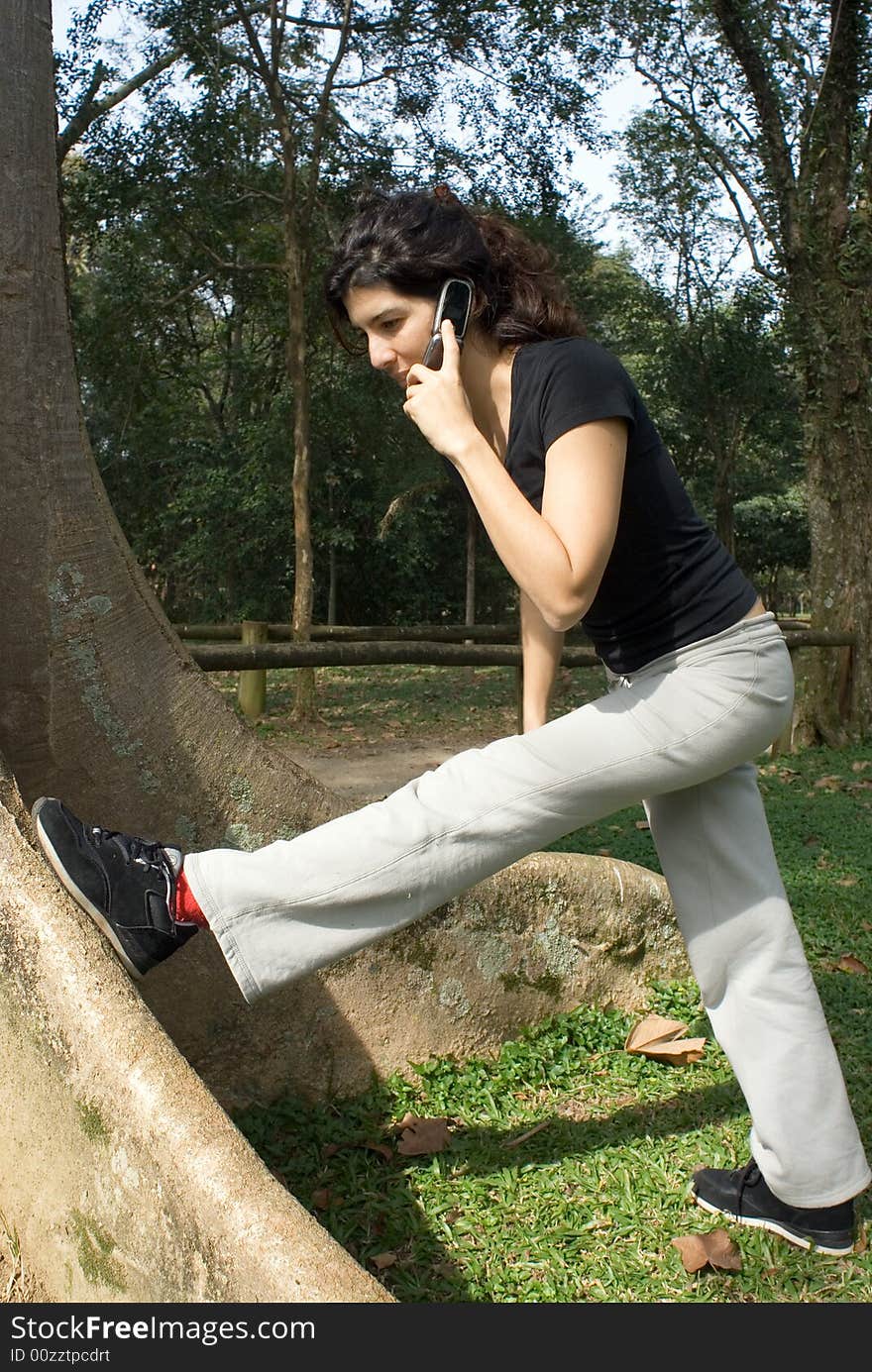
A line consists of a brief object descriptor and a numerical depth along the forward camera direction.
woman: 1.93
